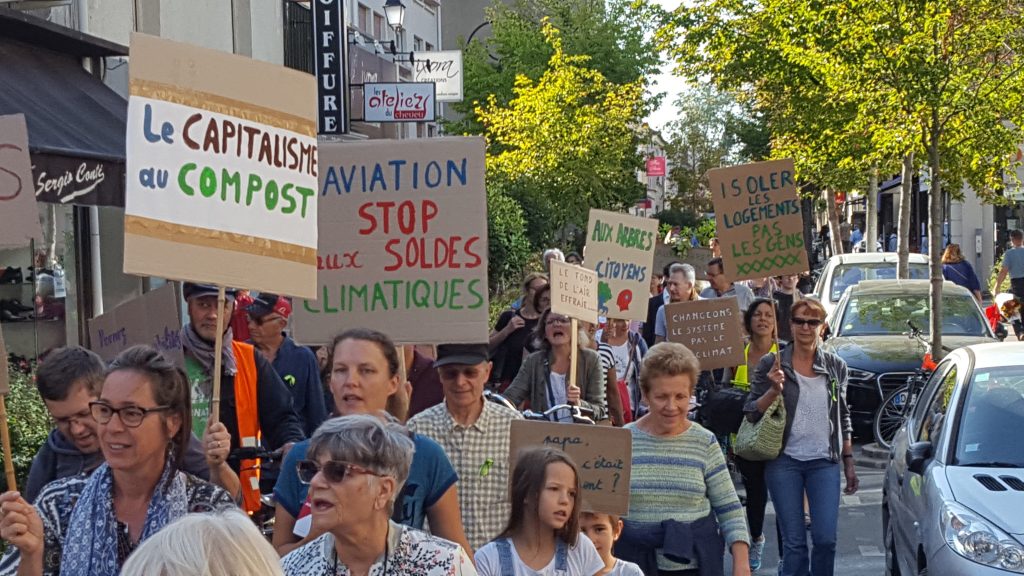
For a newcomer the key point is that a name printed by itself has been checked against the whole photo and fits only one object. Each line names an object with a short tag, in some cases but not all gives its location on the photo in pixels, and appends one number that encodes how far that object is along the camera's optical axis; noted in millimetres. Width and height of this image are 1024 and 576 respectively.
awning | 12328
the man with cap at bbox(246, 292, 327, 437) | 7477
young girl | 4785
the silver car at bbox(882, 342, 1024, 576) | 6746
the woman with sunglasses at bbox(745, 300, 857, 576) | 8289
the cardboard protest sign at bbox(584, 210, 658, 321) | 10281
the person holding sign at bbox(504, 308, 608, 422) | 8758
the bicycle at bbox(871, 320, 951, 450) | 14641
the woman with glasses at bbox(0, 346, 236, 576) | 4035
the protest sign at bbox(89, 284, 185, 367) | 6371
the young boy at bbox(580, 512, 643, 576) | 5293
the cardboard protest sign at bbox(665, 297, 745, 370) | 10102
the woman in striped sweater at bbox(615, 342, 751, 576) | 6066
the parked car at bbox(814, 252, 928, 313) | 21969
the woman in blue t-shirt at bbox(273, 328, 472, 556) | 4520
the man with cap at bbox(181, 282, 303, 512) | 6480
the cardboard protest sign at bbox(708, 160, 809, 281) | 10203
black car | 15703
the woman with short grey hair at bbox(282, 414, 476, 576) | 3785
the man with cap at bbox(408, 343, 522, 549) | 5570
